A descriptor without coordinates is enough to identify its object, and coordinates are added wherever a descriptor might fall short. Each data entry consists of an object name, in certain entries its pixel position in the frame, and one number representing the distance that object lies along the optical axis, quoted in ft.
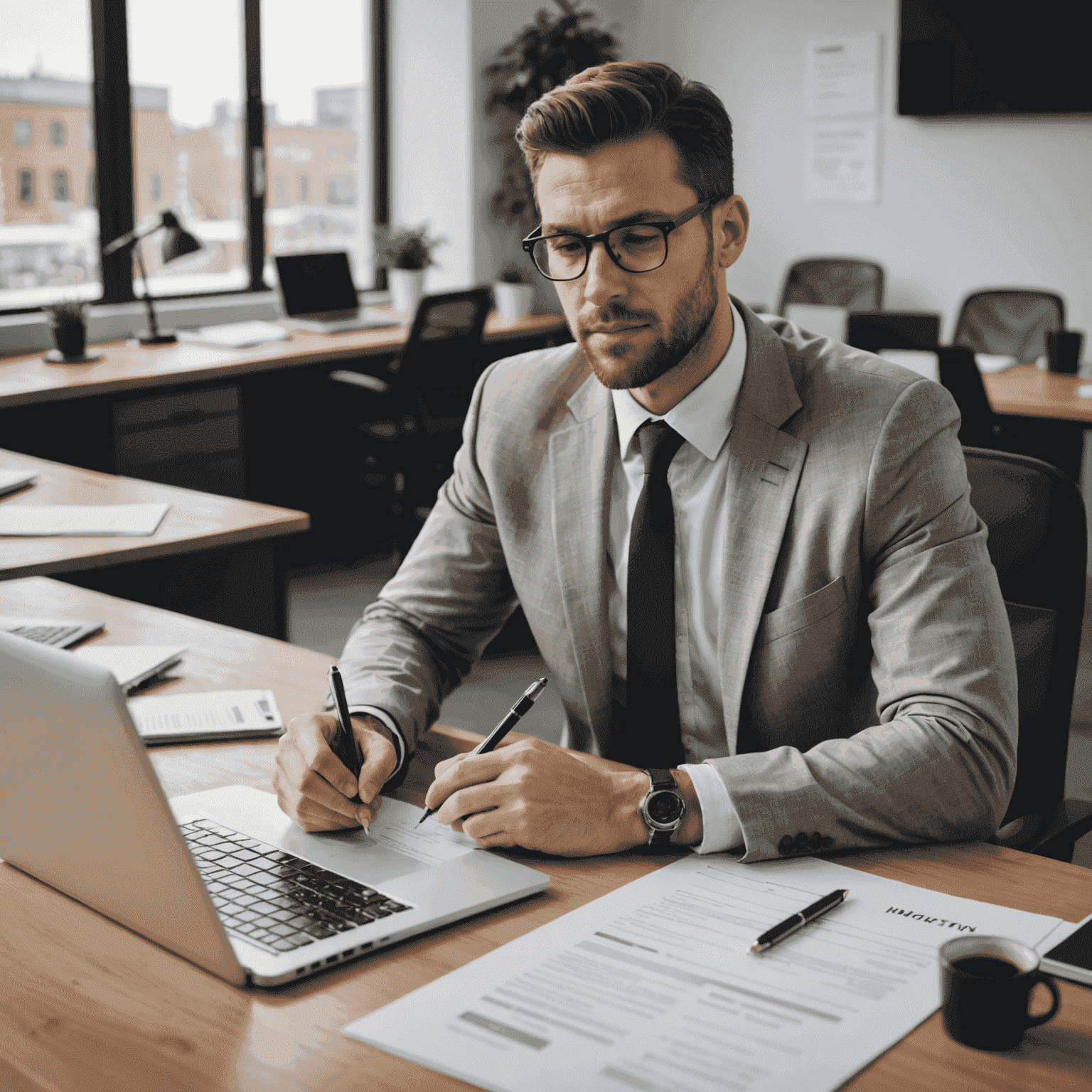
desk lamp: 14.78
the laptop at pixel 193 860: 2.91
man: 3.75
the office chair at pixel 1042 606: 4.78
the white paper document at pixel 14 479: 8.30
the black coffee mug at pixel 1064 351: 13.24
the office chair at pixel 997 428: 11.35
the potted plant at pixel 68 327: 14.12
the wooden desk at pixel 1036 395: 11.65
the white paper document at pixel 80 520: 7.36
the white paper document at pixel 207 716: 4.62
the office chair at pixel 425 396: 14.73
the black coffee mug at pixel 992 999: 2.73
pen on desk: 3.11
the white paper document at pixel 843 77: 18.78
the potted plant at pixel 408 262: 17.78
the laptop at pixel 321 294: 16.80
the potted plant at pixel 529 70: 18.39
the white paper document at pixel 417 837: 3.70
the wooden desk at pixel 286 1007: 2.68
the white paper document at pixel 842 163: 19.04
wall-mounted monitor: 16.85
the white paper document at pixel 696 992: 2.67
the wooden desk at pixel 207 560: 7.64
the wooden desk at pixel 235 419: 13.39
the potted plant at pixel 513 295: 18.25
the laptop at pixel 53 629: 5.54
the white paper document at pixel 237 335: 15.34
